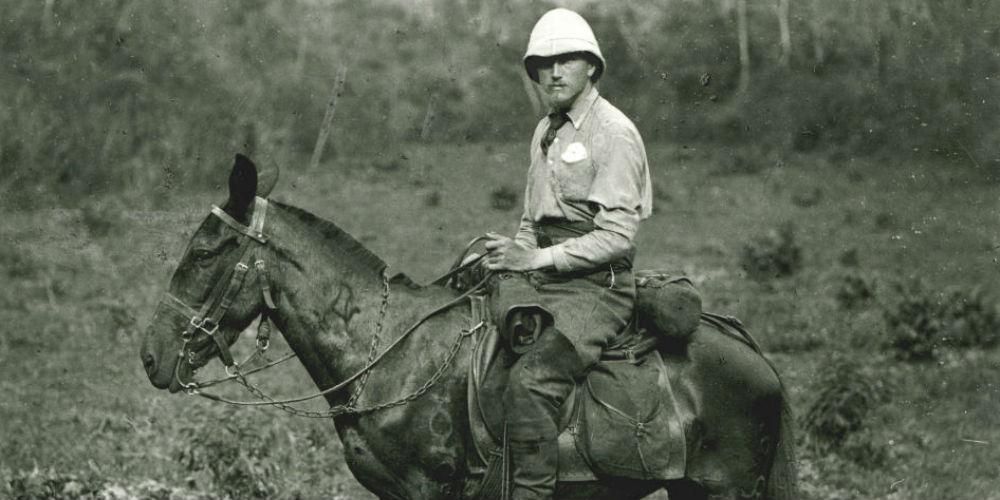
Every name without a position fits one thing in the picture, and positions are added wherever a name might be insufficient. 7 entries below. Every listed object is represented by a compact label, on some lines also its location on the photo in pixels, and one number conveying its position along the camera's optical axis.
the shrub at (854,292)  11.56
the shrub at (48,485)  8.51
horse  5.02
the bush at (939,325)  10.95
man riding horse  4.98
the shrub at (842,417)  9.45
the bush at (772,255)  12.10
